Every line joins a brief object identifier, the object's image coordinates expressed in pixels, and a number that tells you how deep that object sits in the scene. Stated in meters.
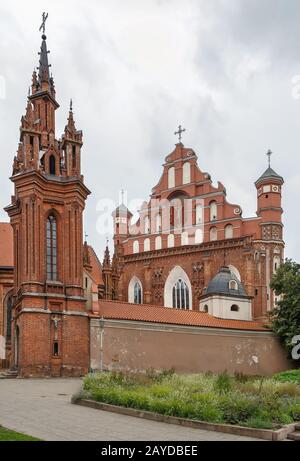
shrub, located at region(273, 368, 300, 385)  32.03
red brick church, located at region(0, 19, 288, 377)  35.41
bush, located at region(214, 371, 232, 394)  19.17
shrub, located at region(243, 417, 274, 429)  15.26
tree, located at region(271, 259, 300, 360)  42.34
